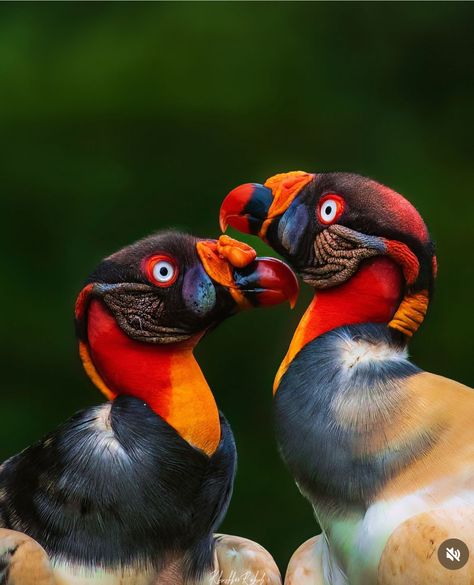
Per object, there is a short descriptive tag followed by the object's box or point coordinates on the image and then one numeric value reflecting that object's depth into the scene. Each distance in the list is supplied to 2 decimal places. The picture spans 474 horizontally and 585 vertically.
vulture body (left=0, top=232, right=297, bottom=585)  6.68
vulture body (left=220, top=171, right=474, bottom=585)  6.29
